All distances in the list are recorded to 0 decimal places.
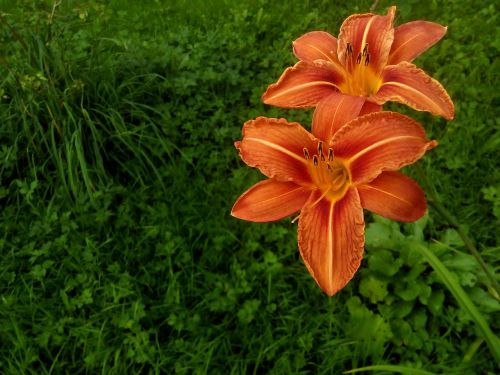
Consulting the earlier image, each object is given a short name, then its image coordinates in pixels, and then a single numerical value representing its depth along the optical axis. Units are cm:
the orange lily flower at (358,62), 30
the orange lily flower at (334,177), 26
